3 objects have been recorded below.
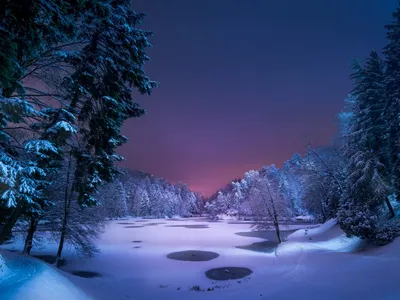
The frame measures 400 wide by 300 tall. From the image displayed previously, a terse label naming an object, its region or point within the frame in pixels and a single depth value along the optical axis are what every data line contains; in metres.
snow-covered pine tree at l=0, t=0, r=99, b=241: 4.28
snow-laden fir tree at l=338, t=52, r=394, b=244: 17.05
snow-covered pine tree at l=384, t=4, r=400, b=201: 17.44
